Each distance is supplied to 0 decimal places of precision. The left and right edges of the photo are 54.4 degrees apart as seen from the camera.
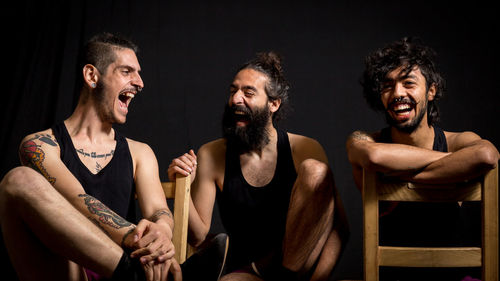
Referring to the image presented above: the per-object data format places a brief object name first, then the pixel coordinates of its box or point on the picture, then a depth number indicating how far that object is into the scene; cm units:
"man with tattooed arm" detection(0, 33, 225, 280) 152
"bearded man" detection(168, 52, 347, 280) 198
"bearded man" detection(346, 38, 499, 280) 173
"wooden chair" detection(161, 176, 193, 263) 189
